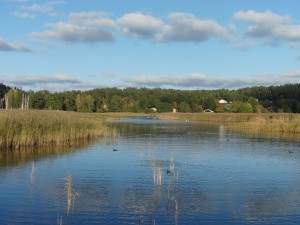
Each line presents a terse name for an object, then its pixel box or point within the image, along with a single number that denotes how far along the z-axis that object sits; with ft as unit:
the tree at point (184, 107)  438.40
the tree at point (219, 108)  435.57
